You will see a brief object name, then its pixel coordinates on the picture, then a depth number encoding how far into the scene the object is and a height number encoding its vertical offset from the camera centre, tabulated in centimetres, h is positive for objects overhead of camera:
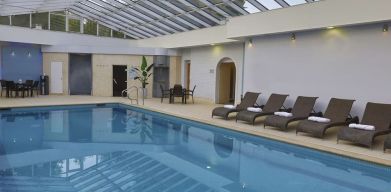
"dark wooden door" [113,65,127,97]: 2017 -16
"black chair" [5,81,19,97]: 1738 -65
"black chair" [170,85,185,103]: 1711 -73
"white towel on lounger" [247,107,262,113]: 1106 -98
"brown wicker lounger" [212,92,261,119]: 1174 -97
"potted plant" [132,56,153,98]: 1756 +24
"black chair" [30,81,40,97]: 1850 -66
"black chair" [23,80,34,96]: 1805 -57
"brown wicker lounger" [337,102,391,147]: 766 -107
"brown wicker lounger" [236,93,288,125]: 1072 -99
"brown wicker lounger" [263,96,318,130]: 966 -102
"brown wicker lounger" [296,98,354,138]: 870 -102
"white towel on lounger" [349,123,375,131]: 792 -106
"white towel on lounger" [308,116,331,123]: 903 -104
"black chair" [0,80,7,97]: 1759 -57
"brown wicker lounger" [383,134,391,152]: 729 -131
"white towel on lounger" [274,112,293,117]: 1002 -101
